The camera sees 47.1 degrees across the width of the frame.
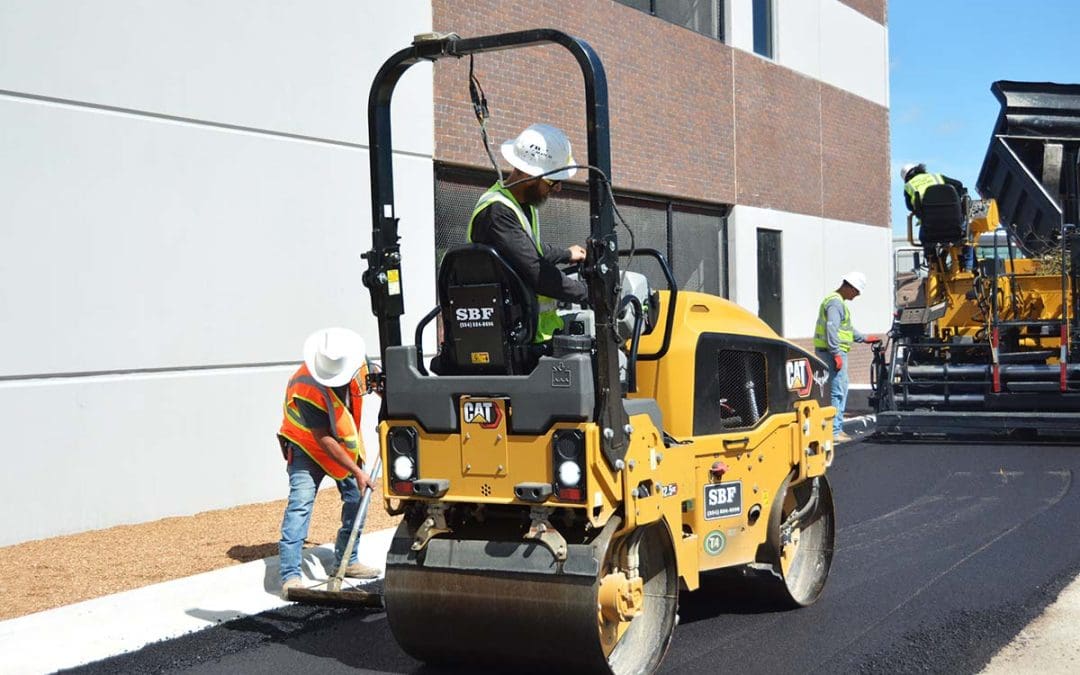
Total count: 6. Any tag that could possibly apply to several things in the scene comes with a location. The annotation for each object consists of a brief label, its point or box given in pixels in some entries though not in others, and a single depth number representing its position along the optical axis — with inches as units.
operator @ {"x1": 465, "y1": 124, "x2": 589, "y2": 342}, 198.8
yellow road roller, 188.9
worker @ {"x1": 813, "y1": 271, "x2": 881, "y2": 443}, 544.1
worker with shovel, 258.5
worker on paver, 545.6
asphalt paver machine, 507.2
